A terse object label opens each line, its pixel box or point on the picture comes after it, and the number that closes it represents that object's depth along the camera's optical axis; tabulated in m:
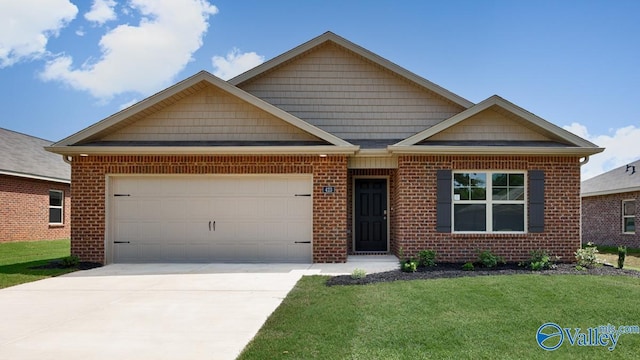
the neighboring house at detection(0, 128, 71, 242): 17.72
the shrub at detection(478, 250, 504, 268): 10.49
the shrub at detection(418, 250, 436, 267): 10.51
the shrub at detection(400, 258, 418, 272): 9.62
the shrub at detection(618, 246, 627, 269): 10.82
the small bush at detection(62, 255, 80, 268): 10.95
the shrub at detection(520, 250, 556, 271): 10.07
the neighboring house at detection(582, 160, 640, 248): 19.02
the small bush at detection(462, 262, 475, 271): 10.03
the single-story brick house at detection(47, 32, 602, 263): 11.13
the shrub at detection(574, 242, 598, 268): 10.56
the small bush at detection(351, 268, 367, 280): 8.82
